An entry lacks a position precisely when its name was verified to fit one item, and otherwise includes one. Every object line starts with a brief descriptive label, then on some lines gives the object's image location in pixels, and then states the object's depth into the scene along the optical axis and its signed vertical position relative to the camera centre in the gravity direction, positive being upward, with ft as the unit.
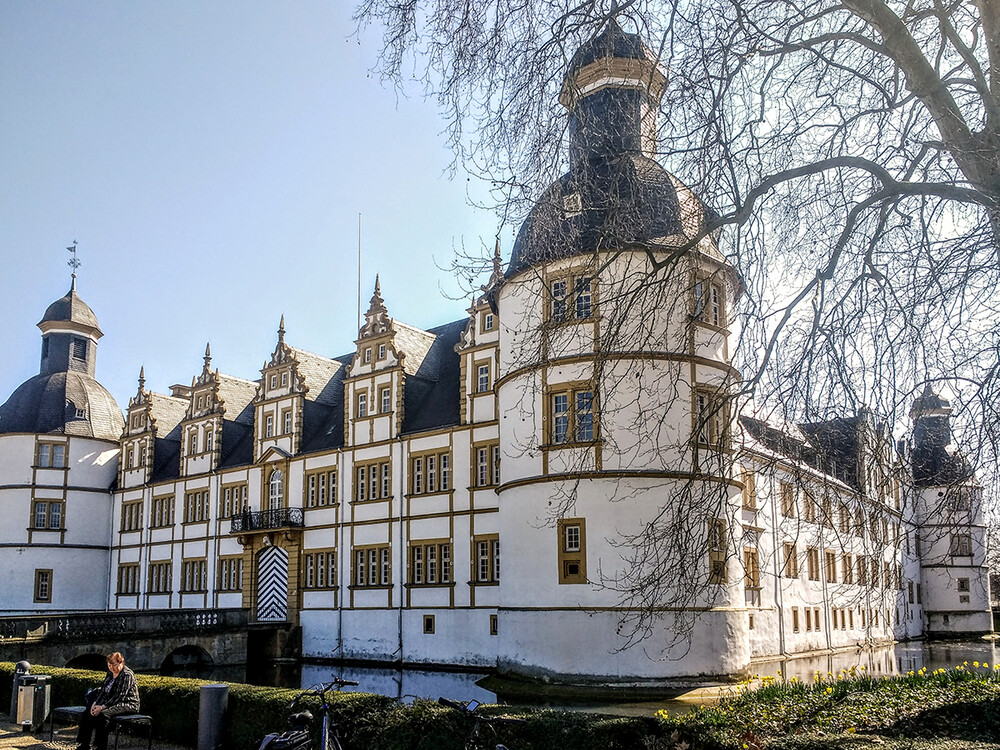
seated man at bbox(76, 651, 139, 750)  33.68 -4.97
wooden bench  33.65 -5.73
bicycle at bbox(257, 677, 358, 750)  25.83 -4.81
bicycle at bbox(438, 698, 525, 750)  28.07 -4.83
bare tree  28.02 +11.69
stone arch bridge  85.05 -7.87
